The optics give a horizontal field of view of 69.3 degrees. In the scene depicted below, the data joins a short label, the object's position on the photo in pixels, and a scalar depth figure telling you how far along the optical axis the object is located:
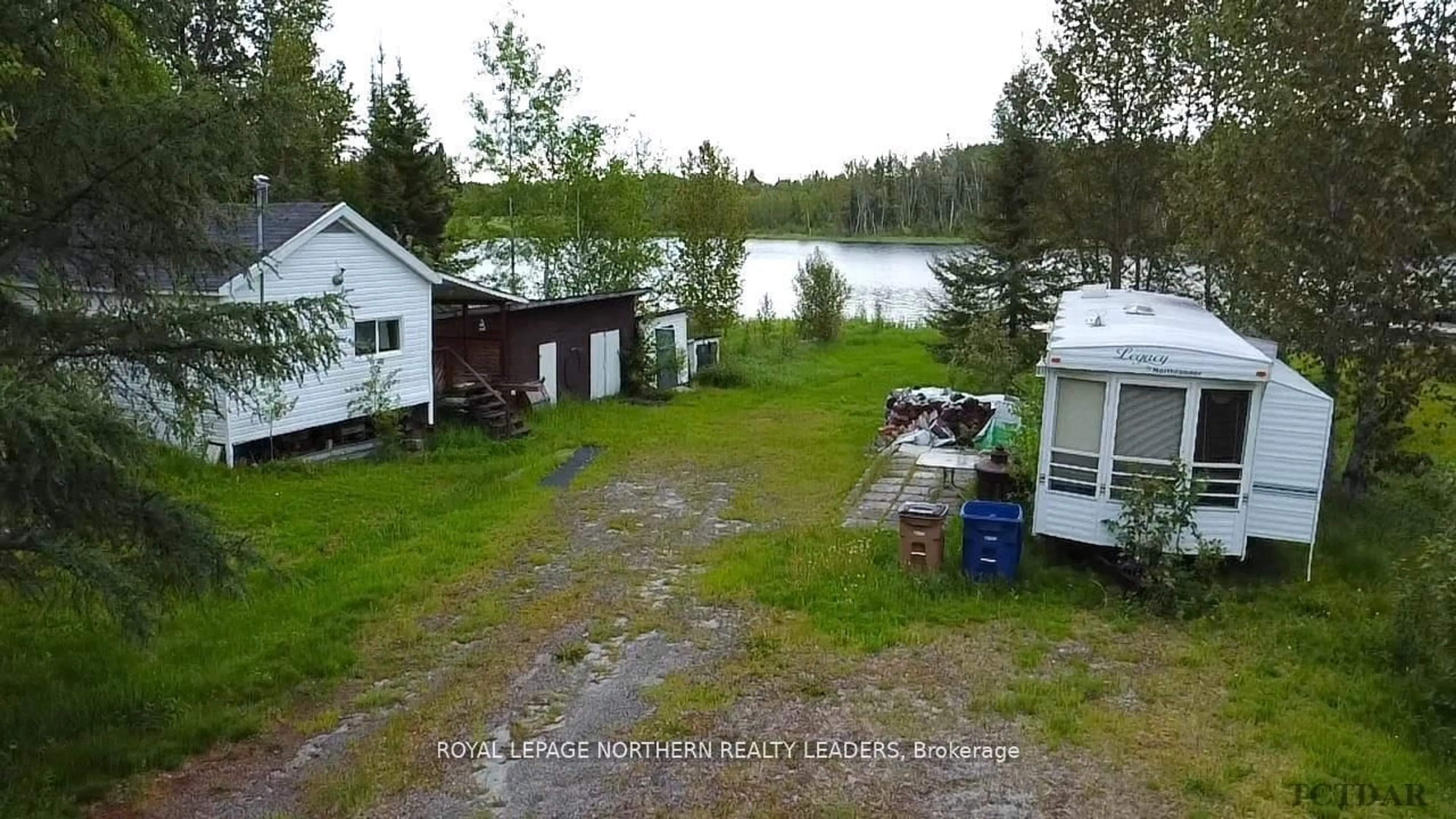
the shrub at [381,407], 14.12
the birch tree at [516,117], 22.75
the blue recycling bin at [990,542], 8.23
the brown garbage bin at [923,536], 8.41
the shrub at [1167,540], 8.01
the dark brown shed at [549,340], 16.91
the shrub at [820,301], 28.58
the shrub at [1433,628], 6.10
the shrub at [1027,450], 9.96
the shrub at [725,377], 21.59
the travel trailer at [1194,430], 8.05
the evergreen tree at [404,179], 23.89
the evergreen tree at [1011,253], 20.97
